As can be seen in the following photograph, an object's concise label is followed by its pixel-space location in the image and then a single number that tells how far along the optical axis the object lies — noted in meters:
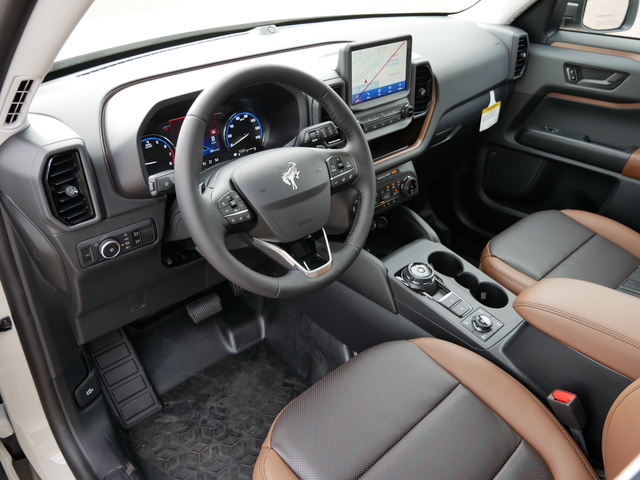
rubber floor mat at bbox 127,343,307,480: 1.57
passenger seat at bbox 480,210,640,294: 1.61
